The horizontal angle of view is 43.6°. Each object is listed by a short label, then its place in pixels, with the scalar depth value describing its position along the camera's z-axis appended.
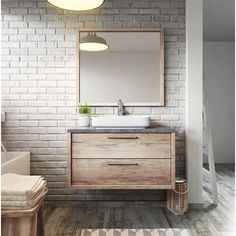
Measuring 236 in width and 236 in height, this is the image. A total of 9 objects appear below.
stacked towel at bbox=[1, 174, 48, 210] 1.55
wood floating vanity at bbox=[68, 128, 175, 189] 2.92
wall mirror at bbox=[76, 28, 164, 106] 3.37
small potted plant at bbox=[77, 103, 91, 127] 3.27
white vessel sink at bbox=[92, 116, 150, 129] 3.05
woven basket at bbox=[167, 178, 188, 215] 3.11
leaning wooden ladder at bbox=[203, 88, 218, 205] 3.50
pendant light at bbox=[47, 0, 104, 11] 2.31
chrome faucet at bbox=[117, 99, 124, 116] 3.33
